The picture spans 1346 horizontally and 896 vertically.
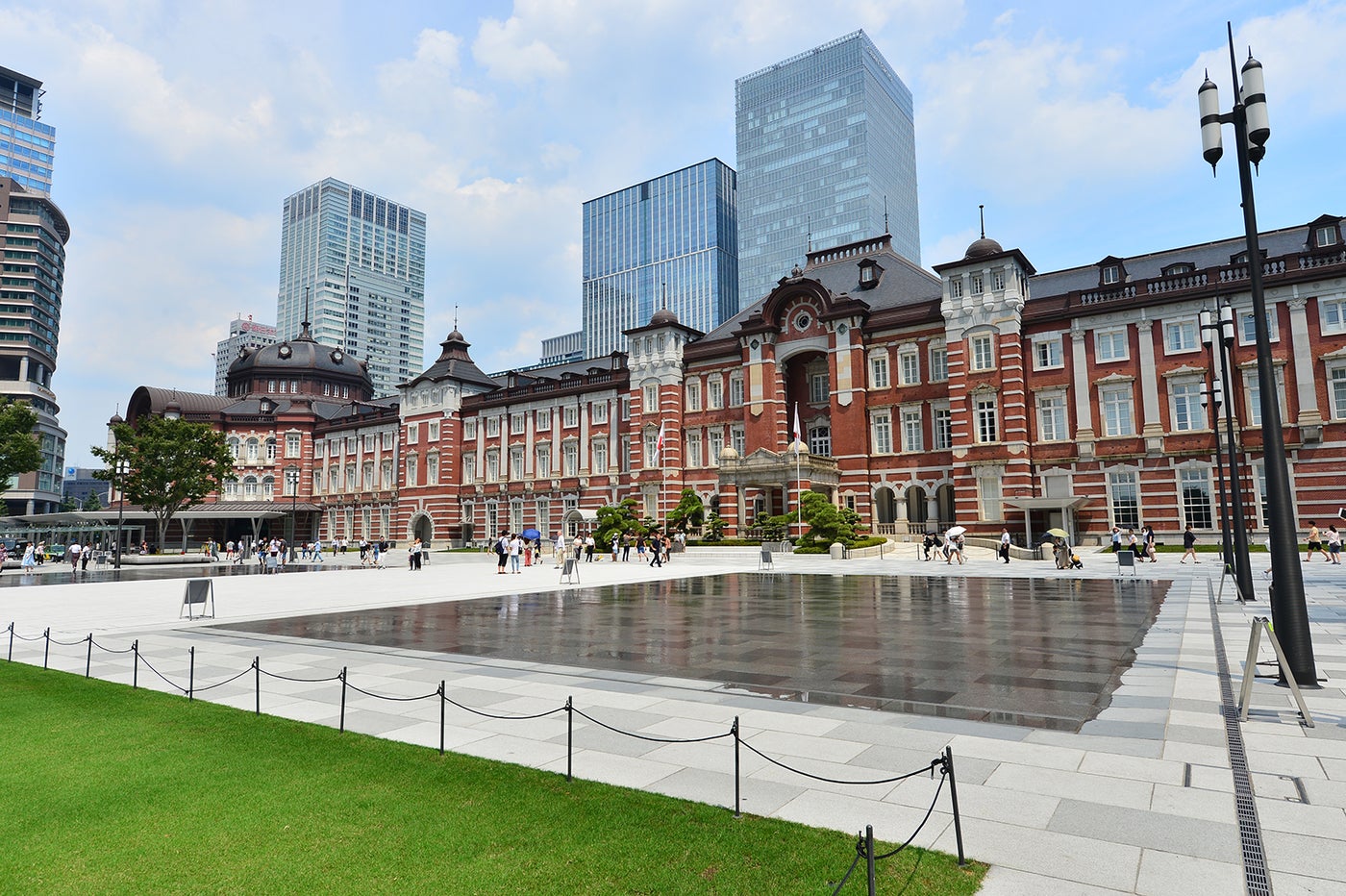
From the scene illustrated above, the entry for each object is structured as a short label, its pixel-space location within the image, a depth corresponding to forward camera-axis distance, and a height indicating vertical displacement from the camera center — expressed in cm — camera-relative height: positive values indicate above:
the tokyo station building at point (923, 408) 3522 +647
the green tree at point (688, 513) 4734 +15
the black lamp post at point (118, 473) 4218 +295
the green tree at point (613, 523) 4750 -39
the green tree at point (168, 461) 4984 +417
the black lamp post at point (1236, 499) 1620 +19
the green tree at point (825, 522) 3903 -42
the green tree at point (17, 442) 4072 +455
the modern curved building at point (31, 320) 9581 +2702
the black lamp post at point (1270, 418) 855 +107
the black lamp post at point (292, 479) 7512 +432
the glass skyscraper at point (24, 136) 11938 +6320
